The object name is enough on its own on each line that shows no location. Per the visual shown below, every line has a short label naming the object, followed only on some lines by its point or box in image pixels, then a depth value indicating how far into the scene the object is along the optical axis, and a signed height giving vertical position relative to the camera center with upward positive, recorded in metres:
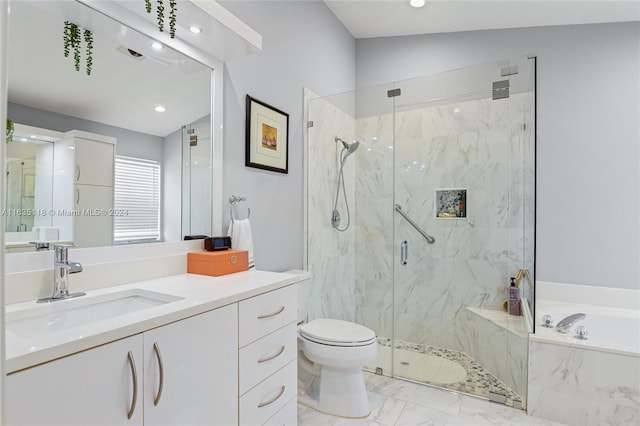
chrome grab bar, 2.74 -0.09
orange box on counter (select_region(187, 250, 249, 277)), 1.63 -0.24
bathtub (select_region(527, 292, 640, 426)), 1.85 -0.90
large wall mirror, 1.19 +0.31
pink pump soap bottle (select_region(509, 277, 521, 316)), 2.32 -0.55
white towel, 1.88 -0.13
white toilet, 1.98 -0.85
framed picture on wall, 2.11 +0.48
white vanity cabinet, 0.77 -0.44
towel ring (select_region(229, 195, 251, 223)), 1.98 +0.06
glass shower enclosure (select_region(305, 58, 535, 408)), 2.36 -0.05
